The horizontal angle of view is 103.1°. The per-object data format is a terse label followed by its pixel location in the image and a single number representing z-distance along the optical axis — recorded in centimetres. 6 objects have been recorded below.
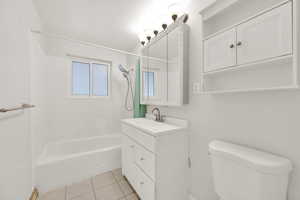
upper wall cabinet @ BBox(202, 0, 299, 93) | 61
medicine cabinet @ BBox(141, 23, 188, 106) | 127
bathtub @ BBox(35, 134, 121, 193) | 146
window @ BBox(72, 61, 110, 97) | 256
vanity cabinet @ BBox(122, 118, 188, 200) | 107
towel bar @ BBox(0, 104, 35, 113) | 105
